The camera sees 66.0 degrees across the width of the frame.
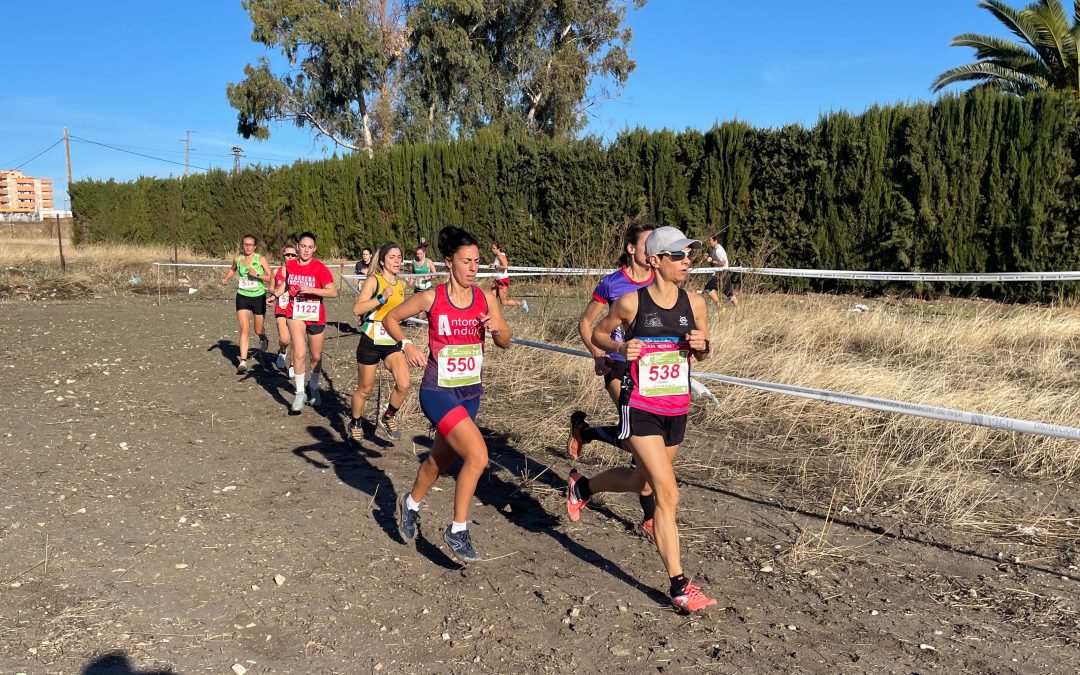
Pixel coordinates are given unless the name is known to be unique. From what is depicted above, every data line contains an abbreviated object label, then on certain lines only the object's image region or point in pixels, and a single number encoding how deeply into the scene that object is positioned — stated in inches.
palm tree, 784.3
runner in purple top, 195.6
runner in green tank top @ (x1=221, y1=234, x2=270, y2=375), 400.5
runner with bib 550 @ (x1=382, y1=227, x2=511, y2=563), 174.4
